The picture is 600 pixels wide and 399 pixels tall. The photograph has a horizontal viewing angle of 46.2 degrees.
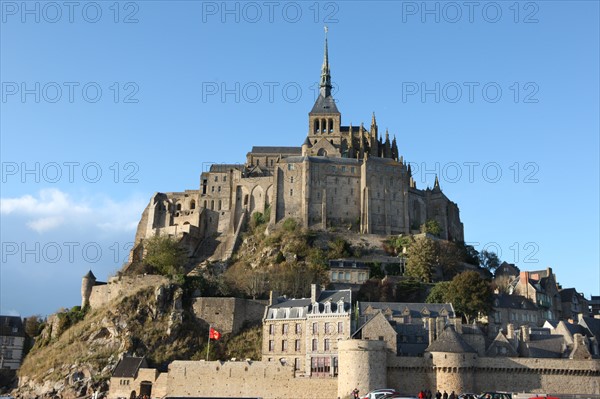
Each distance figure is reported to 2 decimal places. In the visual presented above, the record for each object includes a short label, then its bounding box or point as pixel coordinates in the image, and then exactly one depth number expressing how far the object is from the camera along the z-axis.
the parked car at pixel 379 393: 42.84
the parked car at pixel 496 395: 43.04
